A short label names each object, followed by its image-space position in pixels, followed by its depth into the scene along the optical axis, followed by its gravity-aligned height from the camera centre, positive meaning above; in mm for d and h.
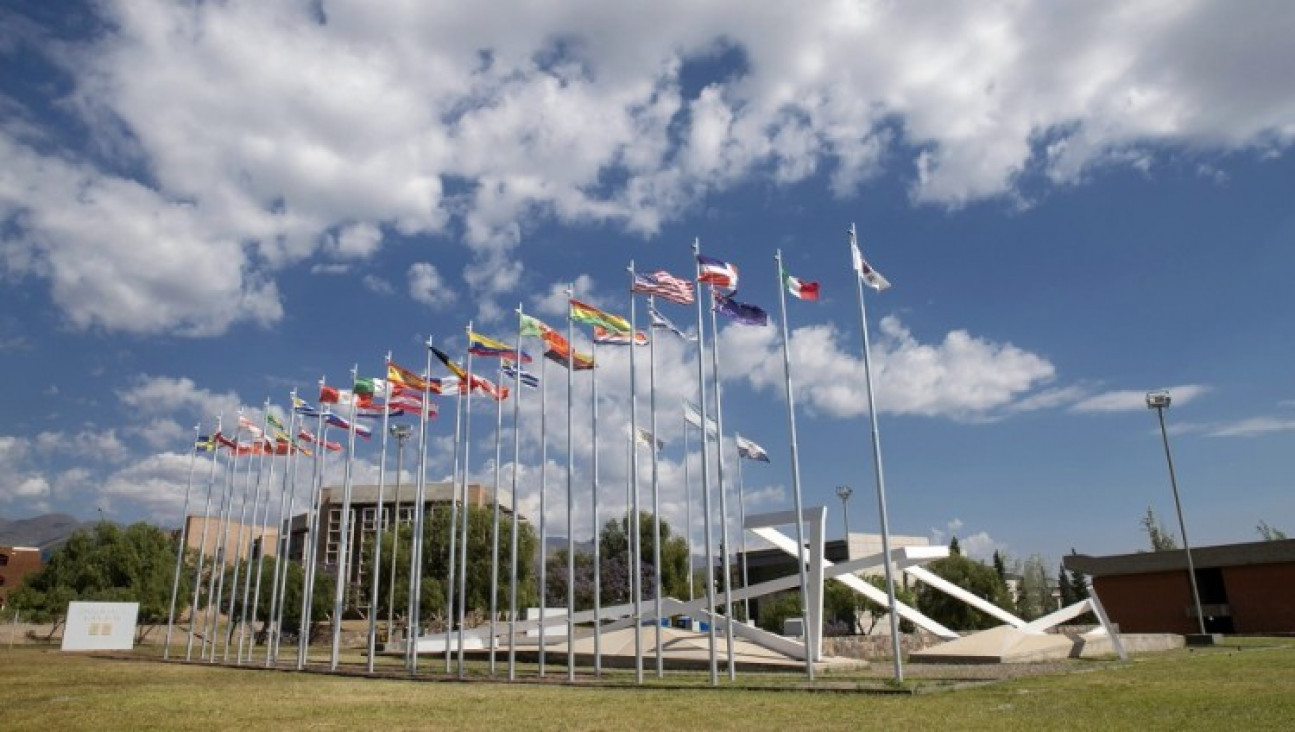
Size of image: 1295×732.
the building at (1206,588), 52719 +871
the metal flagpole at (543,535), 27834 +2577
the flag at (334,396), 36188 +9110
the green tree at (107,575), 66062 +4343
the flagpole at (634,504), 26000 +3378
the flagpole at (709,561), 22516 +1423
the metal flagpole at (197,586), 42662 +2232
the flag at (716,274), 26266 +9624
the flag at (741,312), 25852 +8443
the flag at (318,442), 39138 +7832
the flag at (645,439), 32344 +6431
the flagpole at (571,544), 26272 +2334
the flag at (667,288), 26875 +9501
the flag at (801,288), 25484 +8896
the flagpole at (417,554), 30734 +2495
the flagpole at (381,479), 33688 +5451
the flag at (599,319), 28578 +9202
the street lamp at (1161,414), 44281 +9188
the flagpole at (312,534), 34844 +3749
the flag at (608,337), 28641 +8650
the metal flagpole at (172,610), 43969 +1099
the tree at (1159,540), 106188 +7200
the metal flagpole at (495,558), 29092 +2113
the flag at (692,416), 29361 +6327
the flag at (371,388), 34688 +8925
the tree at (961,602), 61750 +994
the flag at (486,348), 31438 +9261
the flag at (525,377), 31322 +8198
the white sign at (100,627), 47750 +447
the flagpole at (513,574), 27297 +1542
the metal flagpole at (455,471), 32500 +5486
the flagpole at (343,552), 32750 +2681
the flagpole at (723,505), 23703 +2845
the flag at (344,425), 36628 +8087
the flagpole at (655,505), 25248 +3201
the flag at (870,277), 24688 +8840
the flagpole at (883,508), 21031 +2445
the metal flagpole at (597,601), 26219 +560
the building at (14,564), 104312 +8358
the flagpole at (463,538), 30719 +3165
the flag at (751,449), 35625 +6333
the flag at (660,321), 27734 +8805
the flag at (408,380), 33312 +8851
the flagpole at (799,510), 22734 +2614
